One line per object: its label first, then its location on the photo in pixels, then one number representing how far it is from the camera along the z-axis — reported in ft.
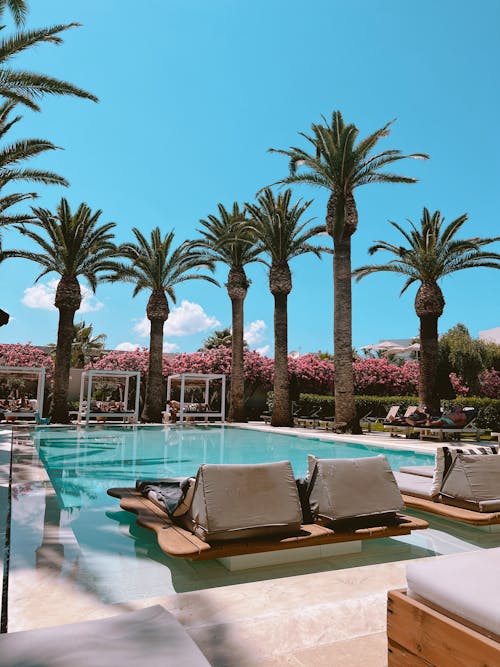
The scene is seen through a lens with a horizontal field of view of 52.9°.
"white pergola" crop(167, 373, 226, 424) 78.23
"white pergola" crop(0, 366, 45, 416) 72.15
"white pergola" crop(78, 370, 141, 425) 73.65
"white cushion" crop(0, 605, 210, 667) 5.40
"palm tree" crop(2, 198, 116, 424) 71.26
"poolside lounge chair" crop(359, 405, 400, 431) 67.31
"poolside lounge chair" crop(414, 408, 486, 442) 54.34
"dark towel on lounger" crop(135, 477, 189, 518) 14.08
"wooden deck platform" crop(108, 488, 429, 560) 11.96
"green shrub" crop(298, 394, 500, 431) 86.58
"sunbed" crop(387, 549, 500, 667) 5.99
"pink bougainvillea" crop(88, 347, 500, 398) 100.73
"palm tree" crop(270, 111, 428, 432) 61.67
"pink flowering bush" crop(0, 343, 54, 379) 121.70
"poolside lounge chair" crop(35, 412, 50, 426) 69.62
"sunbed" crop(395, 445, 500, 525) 15.92
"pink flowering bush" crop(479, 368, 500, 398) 109.19
